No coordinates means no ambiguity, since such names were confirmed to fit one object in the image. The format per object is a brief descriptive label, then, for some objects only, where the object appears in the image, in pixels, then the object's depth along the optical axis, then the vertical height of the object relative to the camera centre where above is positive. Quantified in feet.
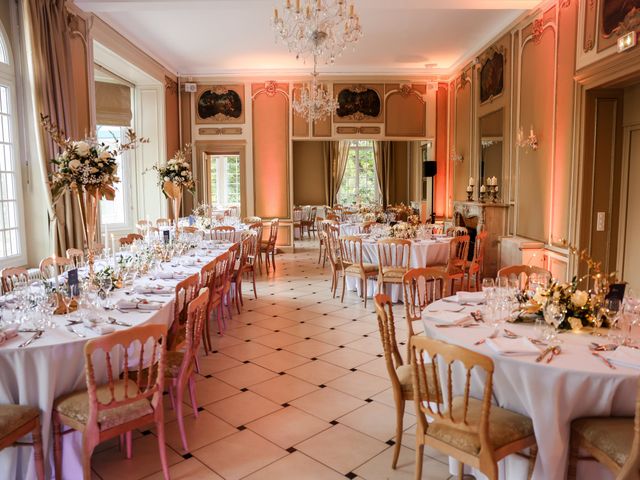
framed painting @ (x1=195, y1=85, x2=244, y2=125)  39.60 +6.89
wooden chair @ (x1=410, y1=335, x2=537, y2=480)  7.63 -3.86
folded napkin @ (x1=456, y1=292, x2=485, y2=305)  12.27 -2.70
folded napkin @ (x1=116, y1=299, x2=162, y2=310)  11.96 -2.73
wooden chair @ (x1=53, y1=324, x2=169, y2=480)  8.60 -3.86
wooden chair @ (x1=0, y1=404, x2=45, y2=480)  8.36 -4.02
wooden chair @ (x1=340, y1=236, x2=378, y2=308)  23.72 -3.63
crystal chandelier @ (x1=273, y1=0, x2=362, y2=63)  19.30 +6.68
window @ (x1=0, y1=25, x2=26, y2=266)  18.42 +0.65
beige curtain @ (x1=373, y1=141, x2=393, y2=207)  56.80 +2.64
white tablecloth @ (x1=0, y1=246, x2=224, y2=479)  9.07 -3.48
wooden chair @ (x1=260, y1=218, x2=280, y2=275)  32.60 -3.56
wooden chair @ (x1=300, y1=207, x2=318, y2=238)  52.54 -3.47
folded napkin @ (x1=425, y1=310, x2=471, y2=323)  10.67 -2.77
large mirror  28.45 +2.54
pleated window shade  31.39 +5.60
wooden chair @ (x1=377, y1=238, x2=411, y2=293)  22.49 -3.31
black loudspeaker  39.10 +1.62
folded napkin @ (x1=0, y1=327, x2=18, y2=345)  9.33 -2.67
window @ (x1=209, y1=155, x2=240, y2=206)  41.57 +0.87
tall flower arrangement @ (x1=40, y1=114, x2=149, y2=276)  13.88 +0.51
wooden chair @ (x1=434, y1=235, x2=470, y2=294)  23.20 -3.43
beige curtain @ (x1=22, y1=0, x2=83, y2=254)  18.67 +4.05
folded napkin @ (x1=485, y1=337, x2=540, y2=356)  8.74 -2.82
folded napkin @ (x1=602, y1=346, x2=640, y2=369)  8.18 -2.83
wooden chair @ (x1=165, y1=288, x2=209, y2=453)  10.74 -3.87
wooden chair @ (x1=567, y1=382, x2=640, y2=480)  7.04 -3.85
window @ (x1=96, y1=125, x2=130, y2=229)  32.55 -0.26
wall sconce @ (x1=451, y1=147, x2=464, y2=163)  35.81 +2.32
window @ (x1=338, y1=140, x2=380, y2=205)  57.72 +1.42
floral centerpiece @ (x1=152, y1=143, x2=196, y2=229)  28.04 +0.73
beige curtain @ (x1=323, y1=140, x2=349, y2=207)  56.39 +2.65
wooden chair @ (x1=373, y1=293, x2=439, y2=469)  9.84 -3.84
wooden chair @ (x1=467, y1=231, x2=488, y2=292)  23.65 -3.06
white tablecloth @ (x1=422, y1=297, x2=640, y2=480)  7.98 -3.36
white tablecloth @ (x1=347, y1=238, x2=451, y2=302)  23.40 -3.10
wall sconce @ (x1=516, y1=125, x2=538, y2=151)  23.90 +2.31
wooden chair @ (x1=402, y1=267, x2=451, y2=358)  12.30 -2.33
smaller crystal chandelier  31.86 +5.87
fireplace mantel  27.04 -2.12
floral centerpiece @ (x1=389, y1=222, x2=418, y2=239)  25.41 -2.16
